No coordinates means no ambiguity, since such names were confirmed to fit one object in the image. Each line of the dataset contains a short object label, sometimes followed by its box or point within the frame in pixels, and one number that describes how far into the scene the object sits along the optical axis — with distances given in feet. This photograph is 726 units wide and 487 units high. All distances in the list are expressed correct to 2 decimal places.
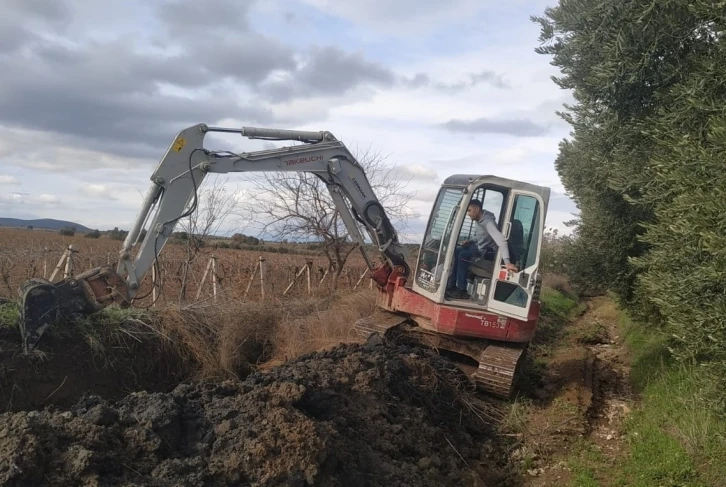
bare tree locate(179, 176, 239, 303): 47.21
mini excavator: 24.71
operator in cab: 28.96
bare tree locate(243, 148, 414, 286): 53.35
